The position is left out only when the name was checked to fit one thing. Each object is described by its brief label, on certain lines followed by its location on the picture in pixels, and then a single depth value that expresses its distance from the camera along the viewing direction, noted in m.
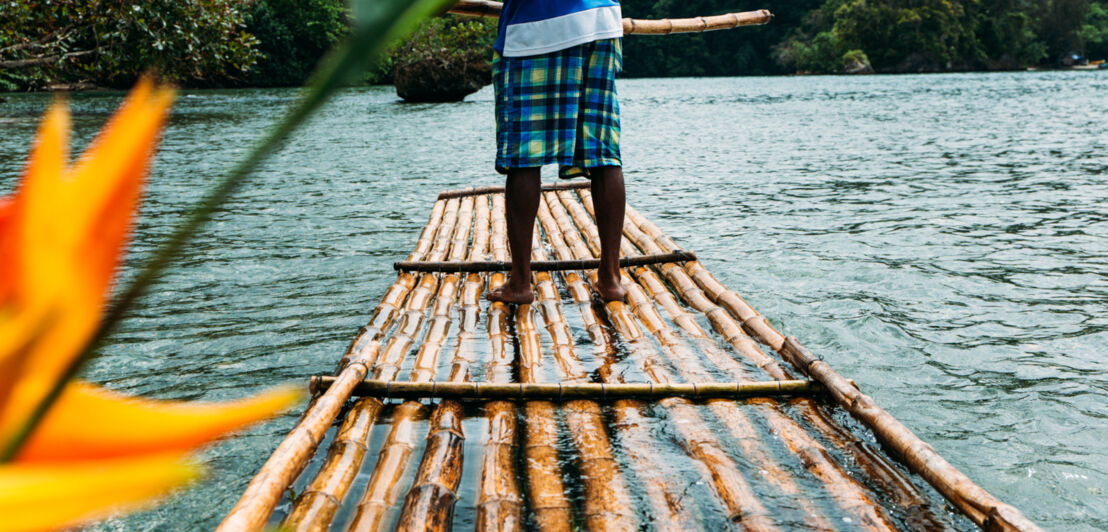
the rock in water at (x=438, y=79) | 24.56
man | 2.78
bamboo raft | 1.61
